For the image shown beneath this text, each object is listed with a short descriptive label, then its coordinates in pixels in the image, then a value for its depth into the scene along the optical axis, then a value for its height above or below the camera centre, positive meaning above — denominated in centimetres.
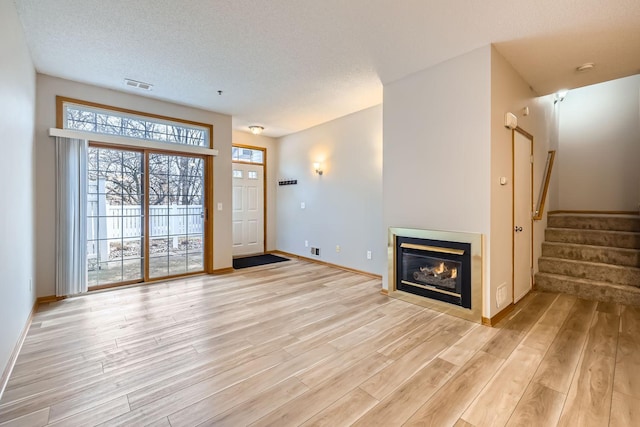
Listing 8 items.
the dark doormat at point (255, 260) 558 -100
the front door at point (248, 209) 630 +8
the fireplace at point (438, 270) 292 -66
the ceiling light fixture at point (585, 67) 314 +163
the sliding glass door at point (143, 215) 399 -4
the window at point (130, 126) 381 +131
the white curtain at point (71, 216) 357 -4
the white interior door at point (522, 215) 335 -5
